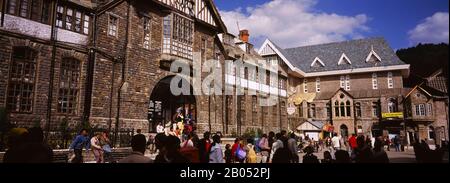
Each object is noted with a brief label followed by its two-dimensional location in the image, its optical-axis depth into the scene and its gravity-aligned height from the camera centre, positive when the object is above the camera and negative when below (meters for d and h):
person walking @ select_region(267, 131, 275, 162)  10.80 -0.60
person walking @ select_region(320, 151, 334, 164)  7.58 -0.85
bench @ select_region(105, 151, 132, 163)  12.88 -1.47
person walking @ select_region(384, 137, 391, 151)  24.77 -1.51
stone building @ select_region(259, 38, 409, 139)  37.31 +4.71
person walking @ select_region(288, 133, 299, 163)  9.34 -0.72
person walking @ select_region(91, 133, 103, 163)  11.16 -0.99
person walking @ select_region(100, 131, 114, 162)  11.88 -1.09
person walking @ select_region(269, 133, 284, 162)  9.16 -0.62
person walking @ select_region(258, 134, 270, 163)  11.02 -0.82
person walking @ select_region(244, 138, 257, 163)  9.68 -1.07
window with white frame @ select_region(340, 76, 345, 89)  40.81 +5.29
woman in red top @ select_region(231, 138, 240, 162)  9.24 -0.82
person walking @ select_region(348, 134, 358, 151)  13.92 -0.82
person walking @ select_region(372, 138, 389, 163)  5.68 -0.63
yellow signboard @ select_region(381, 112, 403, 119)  35.34 +0.93
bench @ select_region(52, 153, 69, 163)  11.29 -1.37
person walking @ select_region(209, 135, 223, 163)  7.45 -0.76
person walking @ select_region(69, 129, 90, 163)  10.34 -0.80
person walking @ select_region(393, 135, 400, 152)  24.39 -1.61
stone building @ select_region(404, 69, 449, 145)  34.03 +1.37
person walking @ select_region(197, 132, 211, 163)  6.93 -0.65
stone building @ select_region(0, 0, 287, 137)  13.39 +3.11
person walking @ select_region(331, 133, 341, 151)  15.73 -0.99
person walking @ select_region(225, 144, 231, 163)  9.74 -1.00
